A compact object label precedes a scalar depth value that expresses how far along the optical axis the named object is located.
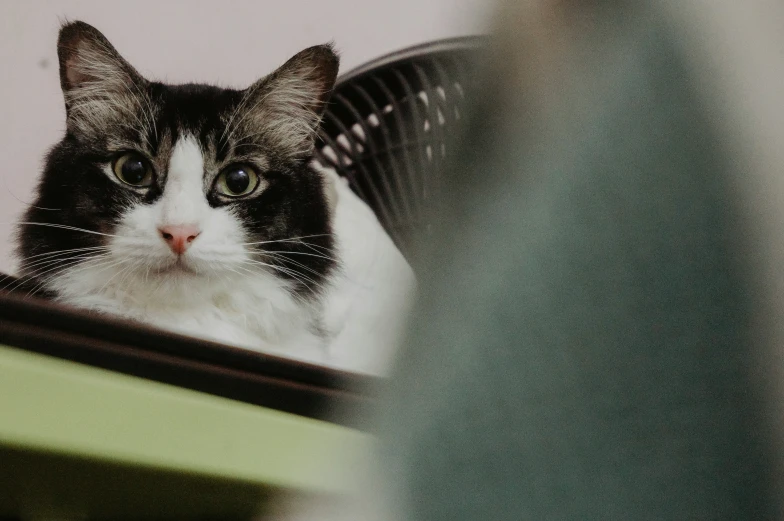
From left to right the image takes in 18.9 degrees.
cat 0.93
